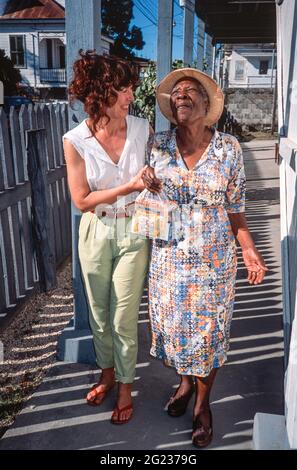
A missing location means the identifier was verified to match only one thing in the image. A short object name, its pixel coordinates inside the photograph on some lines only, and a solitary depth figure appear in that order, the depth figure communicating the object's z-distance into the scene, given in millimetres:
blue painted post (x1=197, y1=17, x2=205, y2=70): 9258
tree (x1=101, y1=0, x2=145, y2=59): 40875
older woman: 2312
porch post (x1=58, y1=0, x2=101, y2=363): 2768
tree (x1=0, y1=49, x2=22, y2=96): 19417
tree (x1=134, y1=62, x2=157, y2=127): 8945
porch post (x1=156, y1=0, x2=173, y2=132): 5730
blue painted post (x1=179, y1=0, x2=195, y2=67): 7329
